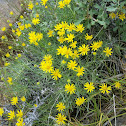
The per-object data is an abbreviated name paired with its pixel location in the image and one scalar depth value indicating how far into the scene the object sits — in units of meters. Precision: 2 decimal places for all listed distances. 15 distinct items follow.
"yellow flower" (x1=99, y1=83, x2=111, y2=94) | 0.41
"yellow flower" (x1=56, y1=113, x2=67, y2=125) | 0.41
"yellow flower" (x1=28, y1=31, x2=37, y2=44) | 0.44
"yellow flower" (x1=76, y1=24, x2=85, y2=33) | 0.44
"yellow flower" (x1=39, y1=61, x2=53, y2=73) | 0.41
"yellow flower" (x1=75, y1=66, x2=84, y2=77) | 0.42
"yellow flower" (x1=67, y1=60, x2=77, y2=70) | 0.42
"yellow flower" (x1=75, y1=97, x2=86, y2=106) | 0.42
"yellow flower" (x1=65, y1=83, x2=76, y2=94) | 0.42
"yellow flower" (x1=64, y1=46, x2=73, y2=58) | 0.41
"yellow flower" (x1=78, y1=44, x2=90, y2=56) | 0.43
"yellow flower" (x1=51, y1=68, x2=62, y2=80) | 0.42
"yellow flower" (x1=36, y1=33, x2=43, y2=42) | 0.45
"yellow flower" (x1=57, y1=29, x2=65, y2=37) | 0.44
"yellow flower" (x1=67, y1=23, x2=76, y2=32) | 0.44
